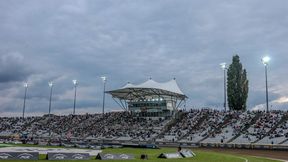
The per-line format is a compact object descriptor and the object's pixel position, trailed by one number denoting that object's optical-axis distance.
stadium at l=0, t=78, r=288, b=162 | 42.10
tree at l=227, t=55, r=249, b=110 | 76.38
